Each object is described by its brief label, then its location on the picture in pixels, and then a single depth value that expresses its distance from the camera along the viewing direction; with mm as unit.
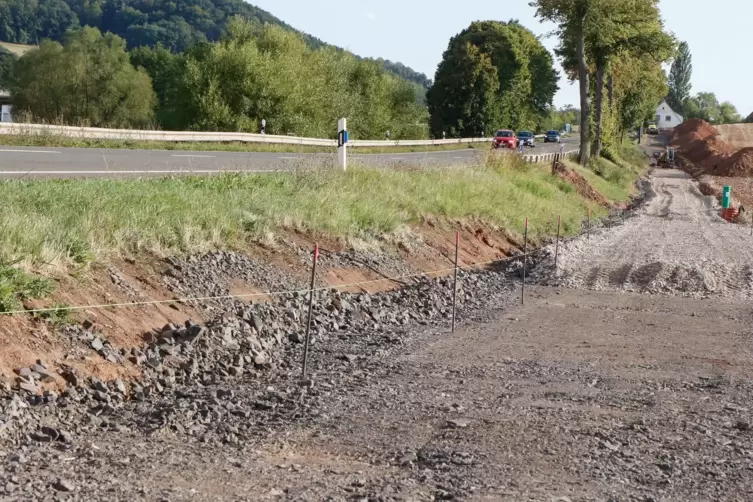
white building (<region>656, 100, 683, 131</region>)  191375
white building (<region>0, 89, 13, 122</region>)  92488
